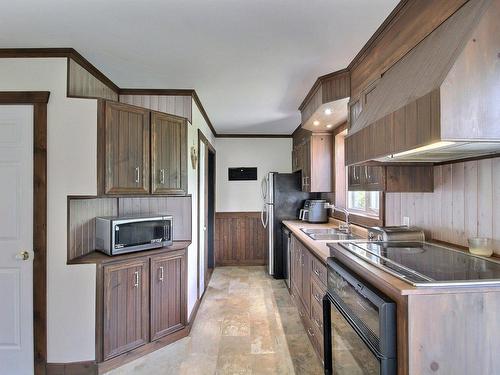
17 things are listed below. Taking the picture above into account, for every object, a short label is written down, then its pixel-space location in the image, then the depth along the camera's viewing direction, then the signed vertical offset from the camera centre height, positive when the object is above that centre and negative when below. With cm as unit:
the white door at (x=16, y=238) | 217 -37
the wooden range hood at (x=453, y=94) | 103 +37
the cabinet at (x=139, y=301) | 227 -98
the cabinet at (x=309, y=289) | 235 -99
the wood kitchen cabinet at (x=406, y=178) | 184 +8
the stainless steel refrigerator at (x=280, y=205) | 465 -25
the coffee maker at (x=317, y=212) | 418 -33
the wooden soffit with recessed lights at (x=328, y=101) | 265 +89
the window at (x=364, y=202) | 296 -15
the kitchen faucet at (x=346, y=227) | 324 -43
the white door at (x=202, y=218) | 372 -38
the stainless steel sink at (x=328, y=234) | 302 -50
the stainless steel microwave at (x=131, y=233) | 238 -38
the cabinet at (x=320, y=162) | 395 +38
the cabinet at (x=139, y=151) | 232 +35
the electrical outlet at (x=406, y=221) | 208 -23
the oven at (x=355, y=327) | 114 -67
